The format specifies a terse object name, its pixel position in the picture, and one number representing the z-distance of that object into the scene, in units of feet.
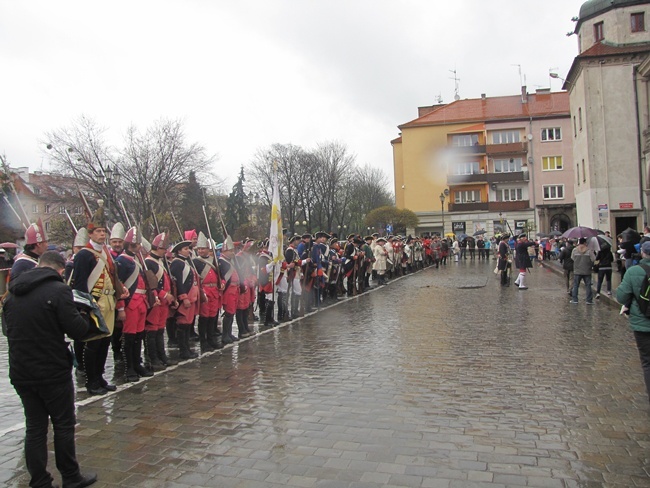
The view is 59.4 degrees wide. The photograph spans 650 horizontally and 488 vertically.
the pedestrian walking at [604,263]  53.11
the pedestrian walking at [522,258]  65.36
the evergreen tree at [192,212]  177.37
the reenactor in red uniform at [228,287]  33.40
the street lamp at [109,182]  78.28
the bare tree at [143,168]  123.03
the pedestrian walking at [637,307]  19.27
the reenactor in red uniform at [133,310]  25.52
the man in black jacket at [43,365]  14.49
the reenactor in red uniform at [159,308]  27.17
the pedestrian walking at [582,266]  49.65
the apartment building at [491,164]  209.05
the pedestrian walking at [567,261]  59.16
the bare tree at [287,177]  202.59
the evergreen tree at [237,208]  227.40
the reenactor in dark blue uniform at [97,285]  23.32
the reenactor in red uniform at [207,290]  31.68
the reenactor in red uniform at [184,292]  29.04
